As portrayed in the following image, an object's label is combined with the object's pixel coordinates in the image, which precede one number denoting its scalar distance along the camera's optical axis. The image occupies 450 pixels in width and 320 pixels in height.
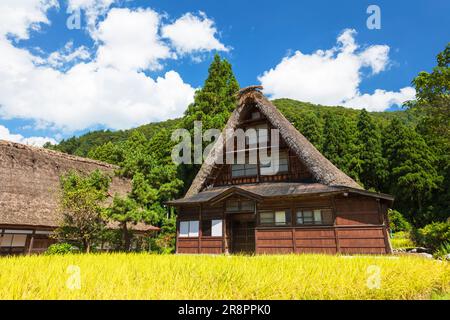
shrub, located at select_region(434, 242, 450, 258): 9.43
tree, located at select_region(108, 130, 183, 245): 13.84
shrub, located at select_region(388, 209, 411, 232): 24.06
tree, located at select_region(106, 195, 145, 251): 13.63
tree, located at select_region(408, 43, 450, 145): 13.85
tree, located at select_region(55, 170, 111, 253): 13.20
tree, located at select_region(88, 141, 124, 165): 33.33
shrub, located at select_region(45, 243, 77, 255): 12.44
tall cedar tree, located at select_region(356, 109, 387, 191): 28.11
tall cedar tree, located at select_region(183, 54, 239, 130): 20.94
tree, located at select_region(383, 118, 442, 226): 25.02
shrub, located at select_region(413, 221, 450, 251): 13.28
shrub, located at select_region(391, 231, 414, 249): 18.02
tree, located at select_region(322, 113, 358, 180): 28.53
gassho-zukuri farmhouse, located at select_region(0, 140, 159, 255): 13.55
